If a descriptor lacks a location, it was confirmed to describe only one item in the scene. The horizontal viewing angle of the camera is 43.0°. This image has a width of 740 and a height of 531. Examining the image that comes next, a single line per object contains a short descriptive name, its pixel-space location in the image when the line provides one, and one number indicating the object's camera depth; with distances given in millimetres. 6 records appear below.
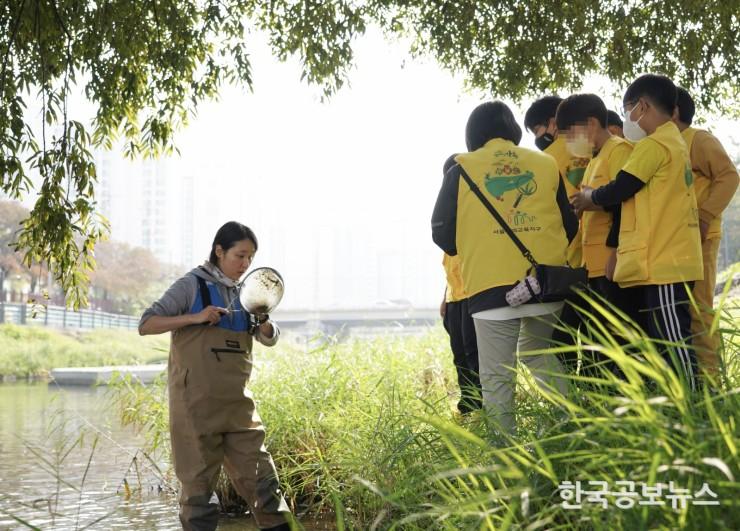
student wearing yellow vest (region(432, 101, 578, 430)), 4008
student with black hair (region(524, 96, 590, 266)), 4434
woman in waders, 4121
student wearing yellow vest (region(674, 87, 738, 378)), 4430
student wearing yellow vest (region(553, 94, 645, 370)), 4199
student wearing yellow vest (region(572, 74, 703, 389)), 3797
